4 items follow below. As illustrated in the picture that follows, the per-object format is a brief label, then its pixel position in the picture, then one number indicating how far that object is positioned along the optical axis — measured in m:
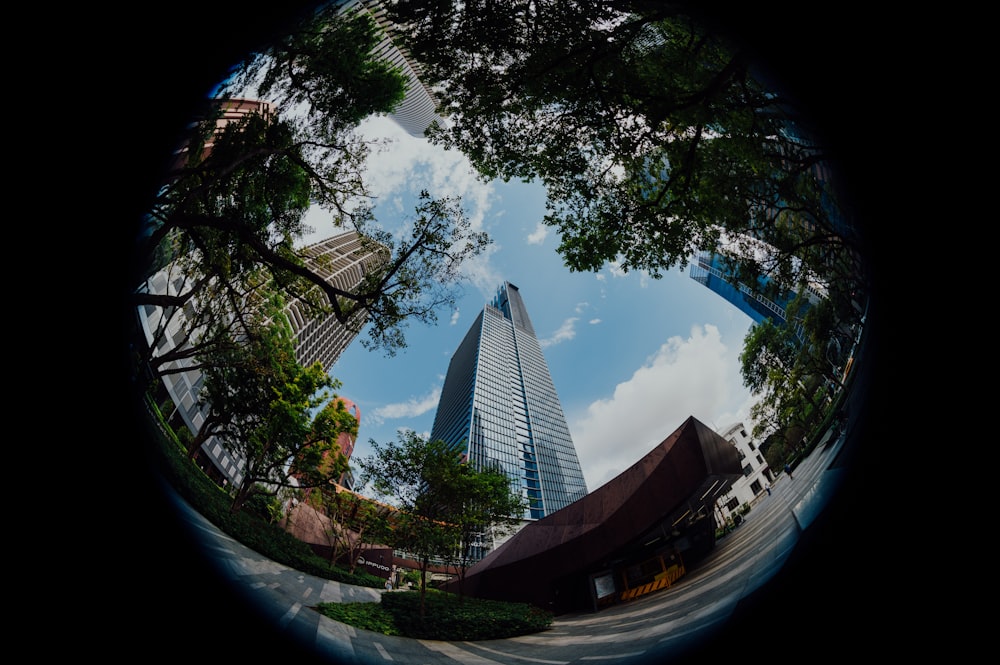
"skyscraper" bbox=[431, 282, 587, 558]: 18.80
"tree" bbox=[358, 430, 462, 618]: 6.73
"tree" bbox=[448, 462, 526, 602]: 9.11
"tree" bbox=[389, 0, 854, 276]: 2.84
